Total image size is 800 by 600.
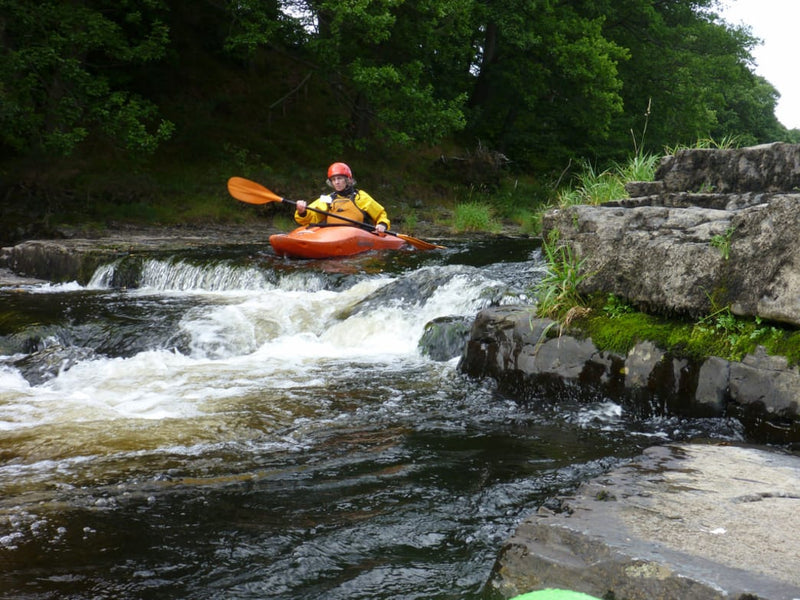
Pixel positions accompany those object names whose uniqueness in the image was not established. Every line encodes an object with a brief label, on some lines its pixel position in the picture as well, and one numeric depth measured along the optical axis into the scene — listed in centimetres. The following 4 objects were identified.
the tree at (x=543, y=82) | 1606
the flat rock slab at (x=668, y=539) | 179
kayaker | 899
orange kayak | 850
